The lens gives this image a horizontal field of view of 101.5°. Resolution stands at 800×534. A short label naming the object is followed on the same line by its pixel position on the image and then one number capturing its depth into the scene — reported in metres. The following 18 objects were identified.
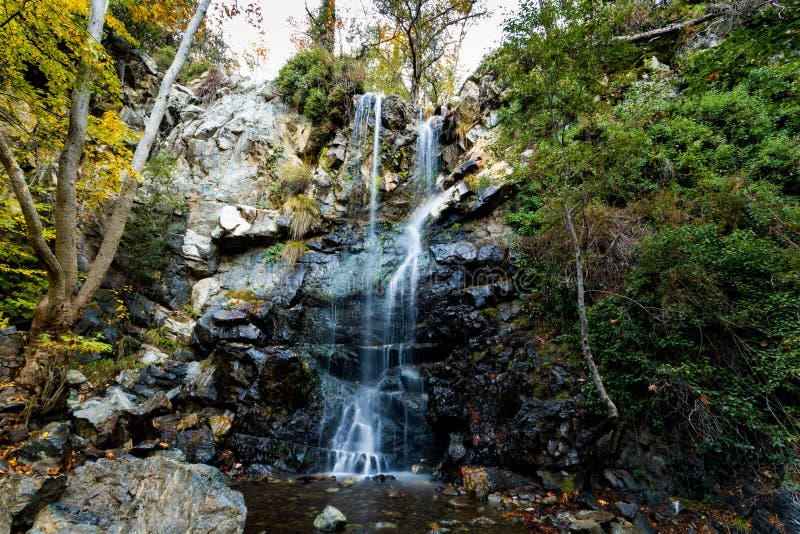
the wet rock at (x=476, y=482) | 5.50
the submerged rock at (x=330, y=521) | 4.35
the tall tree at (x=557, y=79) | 6.44
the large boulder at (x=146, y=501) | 3.27
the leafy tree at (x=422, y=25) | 15.23
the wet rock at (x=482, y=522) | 4.52
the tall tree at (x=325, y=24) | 17.06
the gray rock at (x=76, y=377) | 7.14
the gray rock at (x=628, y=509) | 4.53
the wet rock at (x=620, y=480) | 5.09
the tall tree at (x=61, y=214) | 4.50
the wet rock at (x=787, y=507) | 3.65
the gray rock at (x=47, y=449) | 3.77
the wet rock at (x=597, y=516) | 4.43
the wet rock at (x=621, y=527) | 4.22
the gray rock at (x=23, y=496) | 3.02
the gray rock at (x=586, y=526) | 4.21
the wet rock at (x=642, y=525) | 4.33
